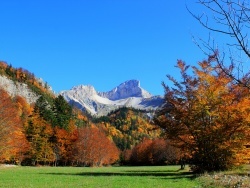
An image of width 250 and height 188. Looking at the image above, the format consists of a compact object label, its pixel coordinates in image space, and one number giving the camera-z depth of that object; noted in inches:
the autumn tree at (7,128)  1872.5
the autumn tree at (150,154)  4540.4
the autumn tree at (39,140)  3289.9
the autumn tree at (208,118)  1168.2
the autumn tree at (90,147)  3617.1
